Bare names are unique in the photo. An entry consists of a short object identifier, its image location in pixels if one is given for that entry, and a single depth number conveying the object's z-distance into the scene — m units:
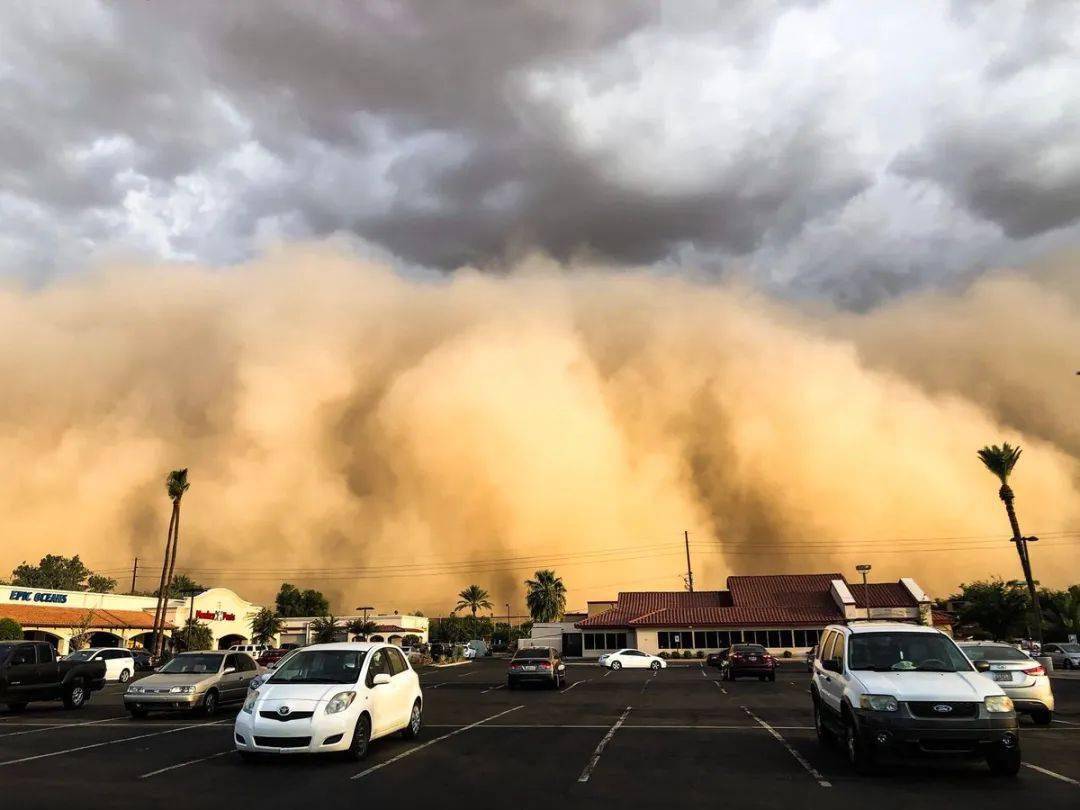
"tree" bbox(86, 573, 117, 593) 140.12
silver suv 10.17
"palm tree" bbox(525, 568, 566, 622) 111.12
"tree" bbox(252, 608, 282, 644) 82.56
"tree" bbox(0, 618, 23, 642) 45.41
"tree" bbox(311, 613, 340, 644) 68.79
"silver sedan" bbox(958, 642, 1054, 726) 16.48
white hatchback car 11.41
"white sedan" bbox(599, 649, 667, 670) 53.62
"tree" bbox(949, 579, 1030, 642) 61.56
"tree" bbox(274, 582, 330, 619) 141.75
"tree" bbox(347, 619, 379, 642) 81.09
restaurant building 68.50
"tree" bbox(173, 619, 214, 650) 68.16
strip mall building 54.72
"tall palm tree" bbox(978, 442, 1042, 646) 46.16
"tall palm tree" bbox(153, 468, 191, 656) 58.98
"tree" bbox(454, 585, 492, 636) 150.88
